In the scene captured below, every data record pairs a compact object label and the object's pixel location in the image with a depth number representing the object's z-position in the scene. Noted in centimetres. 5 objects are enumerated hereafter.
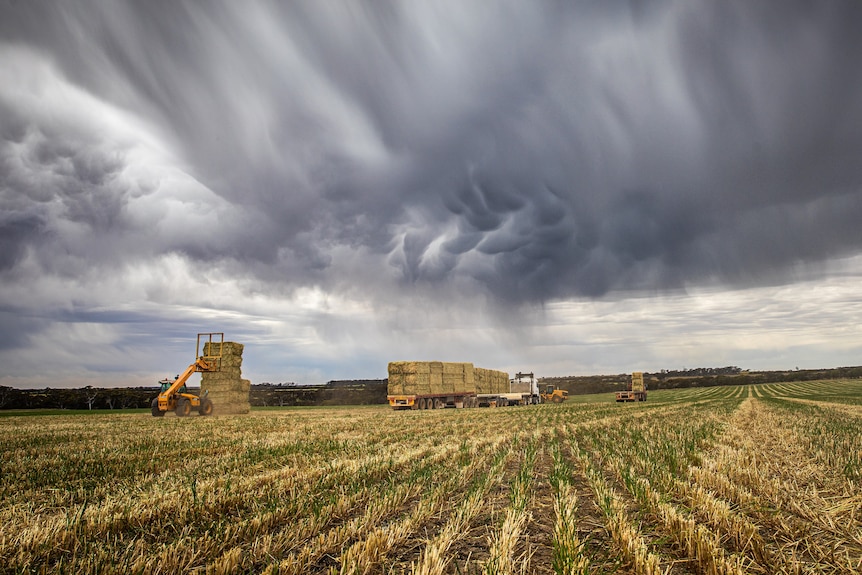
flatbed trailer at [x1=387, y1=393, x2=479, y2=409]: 3575
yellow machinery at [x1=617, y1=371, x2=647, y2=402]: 5365
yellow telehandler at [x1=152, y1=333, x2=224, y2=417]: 2448
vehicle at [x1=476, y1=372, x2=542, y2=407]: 4544
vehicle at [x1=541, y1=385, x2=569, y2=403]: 5403
